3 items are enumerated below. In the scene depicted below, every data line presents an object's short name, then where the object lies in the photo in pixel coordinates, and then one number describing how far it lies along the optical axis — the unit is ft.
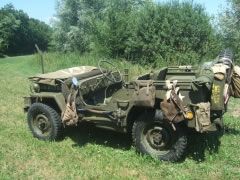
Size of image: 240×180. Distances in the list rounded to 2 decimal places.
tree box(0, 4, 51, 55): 97.64
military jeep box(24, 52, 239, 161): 10.50
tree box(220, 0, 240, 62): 40.96
